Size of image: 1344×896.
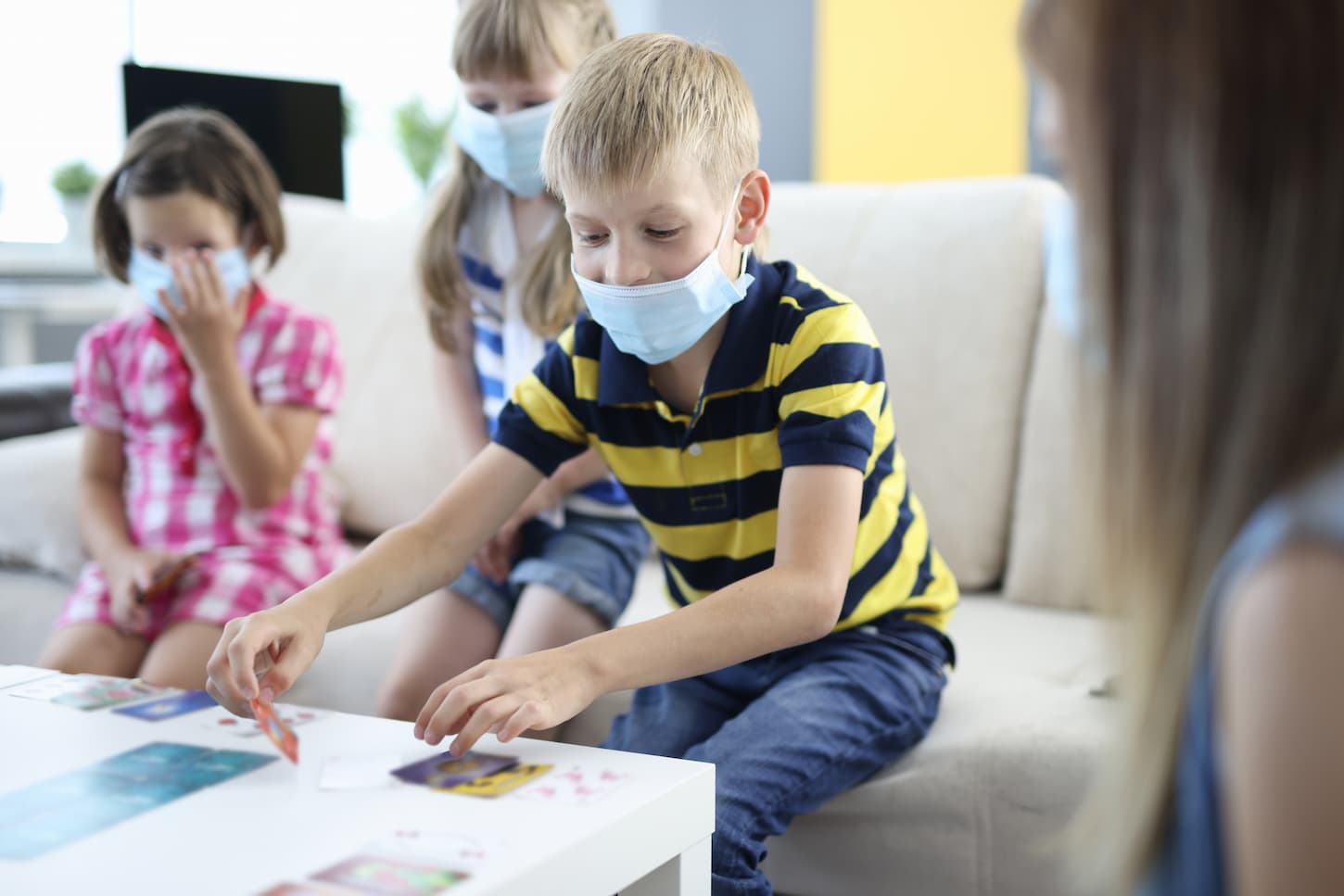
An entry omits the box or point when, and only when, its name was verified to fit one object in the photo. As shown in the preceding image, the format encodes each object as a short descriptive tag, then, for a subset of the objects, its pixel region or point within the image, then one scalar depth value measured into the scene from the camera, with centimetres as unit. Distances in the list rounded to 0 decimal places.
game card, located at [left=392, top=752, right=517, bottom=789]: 83
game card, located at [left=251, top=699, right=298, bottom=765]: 86
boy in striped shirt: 97
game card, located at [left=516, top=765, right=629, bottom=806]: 79
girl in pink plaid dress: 154
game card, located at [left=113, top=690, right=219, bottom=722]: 100
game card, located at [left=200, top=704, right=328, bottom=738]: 95
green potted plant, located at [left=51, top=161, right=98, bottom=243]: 350
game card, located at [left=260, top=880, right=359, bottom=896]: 67
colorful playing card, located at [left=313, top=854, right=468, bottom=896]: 67
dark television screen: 229
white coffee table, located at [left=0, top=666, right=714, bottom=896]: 70
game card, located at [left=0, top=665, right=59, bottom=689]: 110
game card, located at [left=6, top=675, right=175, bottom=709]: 103
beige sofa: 117
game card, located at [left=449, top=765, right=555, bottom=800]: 81
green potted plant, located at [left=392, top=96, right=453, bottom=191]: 399
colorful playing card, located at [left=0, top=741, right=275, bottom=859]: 76
